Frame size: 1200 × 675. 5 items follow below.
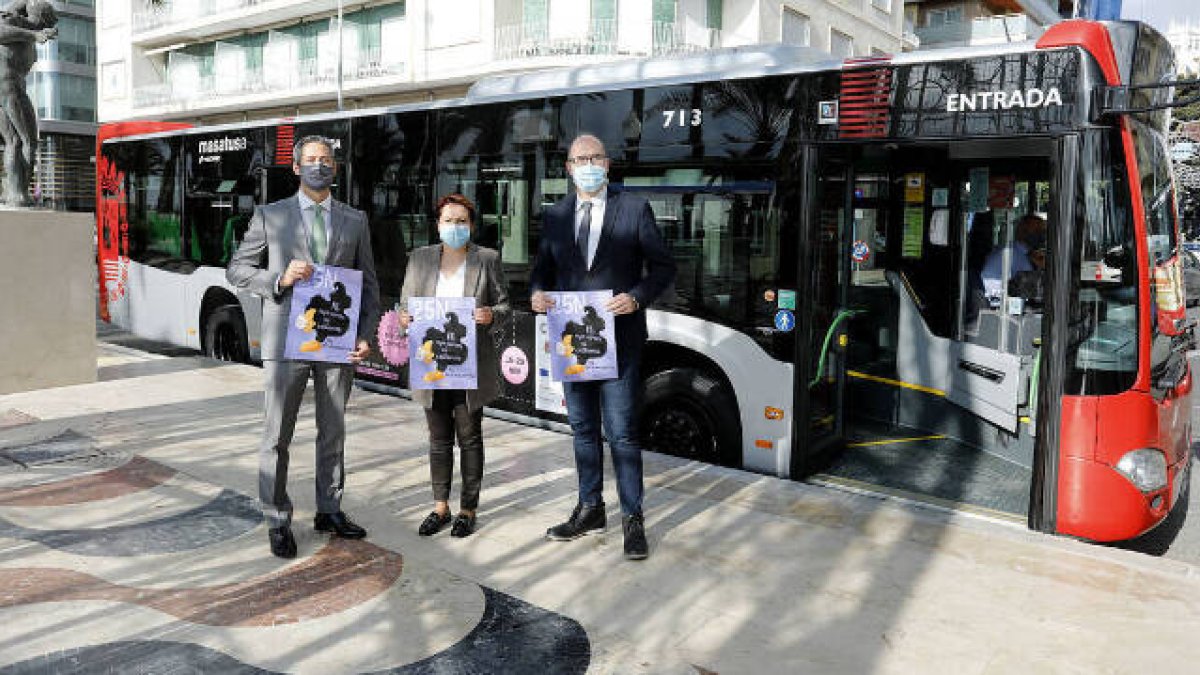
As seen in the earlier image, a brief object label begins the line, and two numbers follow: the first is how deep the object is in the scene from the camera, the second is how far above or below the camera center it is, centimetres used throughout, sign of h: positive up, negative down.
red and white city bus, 489 +4
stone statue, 886 +151
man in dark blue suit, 448 -12
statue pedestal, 826 -56
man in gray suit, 433 -14
